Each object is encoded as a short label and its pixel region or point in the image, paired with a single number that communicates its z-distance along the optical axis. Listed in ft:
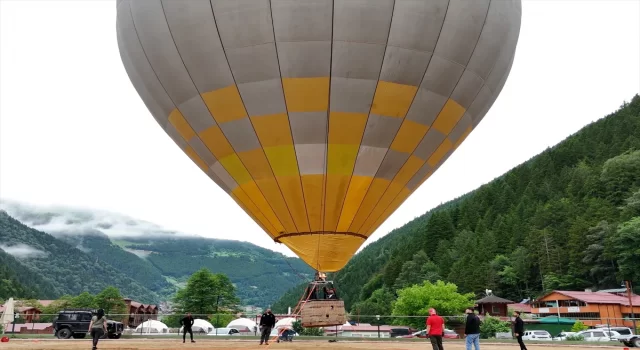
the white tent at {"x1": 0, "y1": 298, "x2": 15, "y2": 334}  96.55
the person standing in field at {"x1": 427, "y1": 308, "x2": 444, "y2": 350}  41.50
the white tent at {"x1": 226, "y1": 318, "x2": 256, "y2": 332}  203.86
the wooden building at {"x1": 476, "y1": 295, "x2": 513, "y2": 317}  296.71
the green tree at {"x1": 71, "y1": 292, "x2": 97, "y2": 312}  360.95
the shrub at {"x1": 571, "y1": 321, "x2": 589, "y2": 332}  182.89
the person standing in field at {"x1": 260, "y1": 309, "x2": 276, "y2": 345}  59.58
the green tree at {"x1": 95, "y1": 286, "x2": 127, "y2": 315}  337.89
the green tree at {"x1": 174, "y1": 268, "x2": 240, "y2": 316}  305.45
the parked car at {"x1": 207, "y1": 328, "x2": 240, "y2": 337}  138.21
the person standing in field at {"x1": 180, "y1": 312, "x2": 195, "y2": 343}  66.95
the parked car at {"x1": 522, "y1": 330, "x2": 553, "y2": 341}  143.95
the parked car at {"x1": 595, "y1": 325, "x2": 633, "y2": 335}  112.10
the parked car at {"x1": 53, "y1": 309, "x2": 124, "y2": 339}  89.45
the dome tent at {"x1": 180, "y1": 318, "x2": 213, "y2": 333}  166.79
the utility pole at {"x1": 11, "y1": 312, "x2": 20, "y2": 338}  89.99
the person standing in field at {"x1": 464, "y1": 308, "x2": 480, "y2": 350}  41.96
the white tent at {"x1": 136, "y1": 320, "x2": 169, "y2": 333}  120.63
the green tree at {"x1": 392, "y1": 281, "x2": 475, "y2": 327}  260.62
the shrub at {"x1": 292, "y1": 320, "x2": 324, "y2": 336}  93.15
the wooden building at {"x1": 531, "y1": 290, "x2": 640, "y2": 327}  245.65
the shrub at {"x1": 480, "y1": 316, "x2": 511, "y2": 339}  114.83
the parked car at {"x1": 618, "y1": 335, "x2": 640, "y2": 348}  73.36
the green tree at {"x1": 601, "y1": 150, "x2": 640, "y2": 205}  407.44
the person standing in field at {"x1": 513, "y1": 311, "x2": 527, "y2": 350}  48.59
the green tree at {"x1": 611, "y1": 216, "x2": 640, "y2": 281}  302.66
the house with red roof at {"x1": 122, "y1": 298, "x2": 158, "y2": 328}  373.54
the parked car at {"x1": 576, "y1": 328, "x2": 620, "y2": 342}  115.83
